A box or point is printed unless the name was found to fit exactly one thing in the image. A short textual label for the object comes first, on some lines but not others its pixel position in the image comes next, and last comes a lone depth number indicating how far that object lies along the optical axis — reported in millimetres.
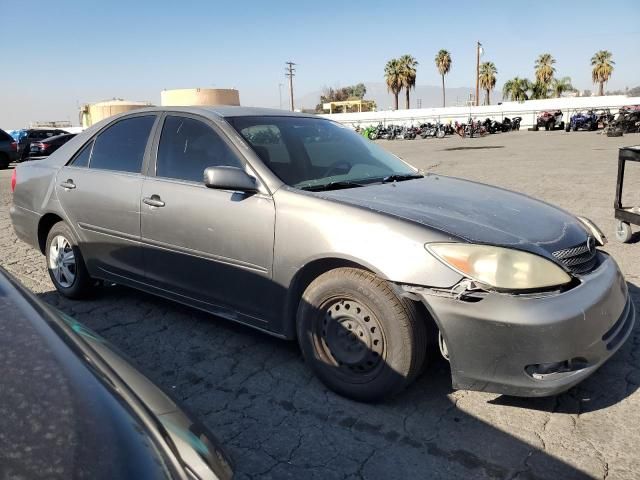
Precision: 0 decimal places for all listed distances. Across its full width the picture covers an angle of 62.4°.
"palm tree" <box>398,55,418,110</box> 73750
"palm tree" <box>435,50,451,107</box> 77250
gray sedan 2410
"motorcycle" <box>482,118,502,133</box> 40562
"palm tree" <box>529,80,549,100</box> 76688
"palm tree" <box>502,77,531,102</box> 78812
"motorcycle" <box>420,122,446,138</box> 42344
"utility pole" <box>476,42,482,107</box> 60125
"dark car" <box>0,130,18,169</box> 18750
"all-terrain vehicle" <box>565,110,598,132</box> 36594
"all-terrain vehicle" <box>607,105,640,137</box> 30250
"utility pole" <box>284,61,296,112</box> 77488
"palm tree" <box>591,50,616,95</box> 72562
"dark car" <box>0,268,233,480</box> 1143
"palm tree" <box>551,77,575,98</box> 77988
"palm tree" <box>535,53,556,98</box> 75188
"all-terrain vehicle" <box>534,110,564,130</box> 39750
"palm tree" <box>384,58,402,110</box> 74312
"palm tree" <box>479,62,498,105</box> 78812
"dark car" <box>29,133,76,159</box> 20500
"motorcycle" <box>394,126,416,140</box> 43000
